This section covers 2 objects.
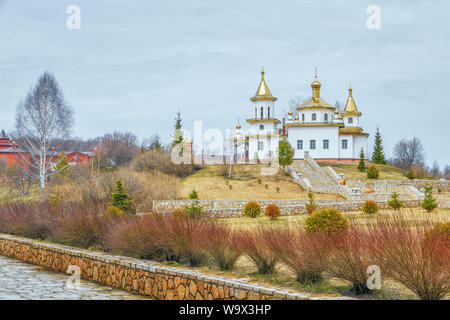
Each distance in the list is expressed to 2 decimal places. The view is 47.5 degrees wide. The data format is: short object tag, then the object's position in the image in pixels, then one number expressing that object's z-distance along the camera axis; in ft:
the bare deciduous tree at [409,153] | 242.78
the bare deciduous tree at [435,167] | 249.57
